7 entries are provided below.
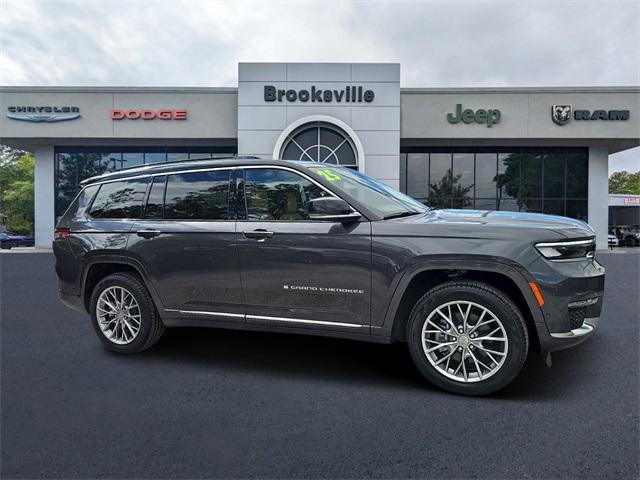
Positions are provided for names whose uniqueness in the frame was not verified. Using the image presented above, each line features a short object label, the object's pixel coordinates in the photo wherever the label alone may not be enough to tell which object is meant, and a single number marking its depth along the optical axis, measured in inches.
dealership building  724.0
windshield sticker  146.9
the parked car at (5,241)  1011.9
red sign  776.3
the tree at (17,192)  1502.2
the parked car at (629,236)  1107.9
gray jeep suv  120.5
